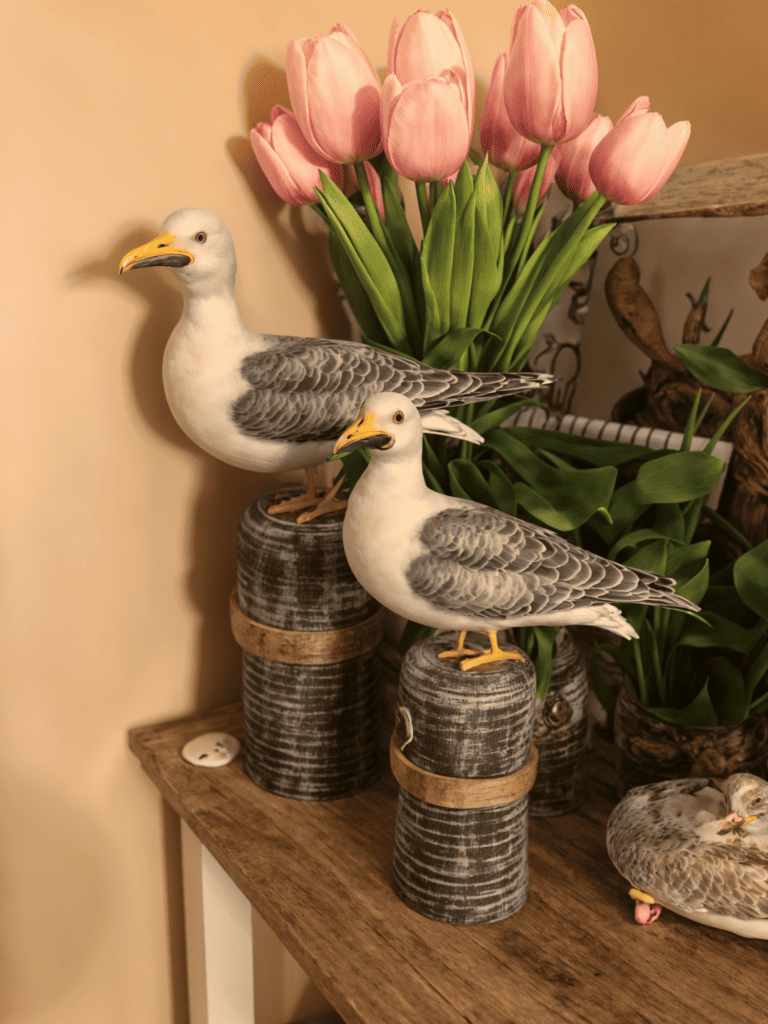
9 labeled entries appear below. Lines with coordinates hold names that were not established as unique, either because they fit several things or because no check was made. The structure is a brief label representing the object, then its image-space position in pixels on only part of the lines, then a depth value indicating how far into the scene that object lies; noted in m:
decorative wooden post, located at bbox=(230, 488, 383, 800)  0.76
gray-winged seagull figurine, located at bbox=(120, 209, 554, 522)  0.69
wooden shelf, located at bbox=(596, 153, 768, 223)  0.69
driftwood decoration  0.69
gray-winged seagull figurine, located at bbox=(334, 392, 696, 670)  0.60
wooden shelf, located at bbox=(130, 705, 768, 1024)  0.57
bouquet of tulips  0.62
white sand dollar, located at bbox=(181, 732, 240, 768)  0.84
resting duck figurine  0.59
